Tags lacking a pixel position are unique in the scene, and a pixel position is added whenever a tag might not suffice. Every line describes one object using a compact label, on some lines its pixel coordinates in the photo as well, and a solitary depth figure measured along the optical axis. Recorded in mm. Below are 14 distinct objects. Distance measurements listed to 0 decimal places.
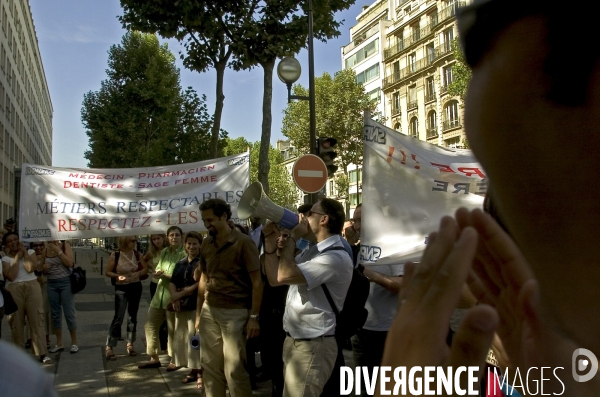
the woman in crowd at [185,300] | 6750
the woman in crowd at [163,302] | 7242
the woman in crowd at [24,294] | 7513
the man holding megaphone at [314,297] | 3688
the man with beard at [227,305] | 4902
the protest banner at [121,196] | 6805
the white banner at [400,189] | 2334
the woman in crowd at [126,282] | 7859
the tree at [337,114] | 37625
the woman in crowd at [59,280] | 7926
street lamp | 10172
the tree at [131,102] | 33219
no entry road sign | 8633
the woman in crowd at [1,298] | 6543
